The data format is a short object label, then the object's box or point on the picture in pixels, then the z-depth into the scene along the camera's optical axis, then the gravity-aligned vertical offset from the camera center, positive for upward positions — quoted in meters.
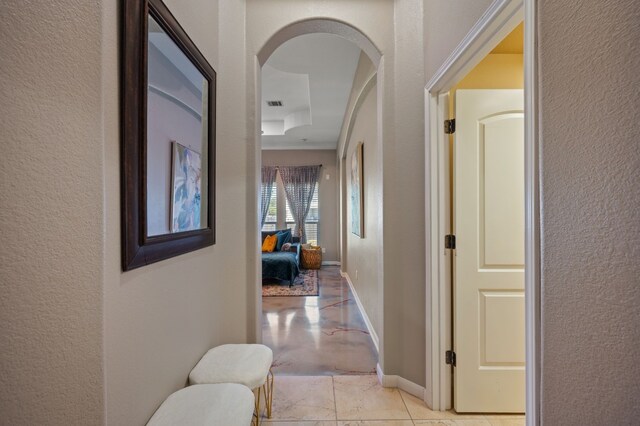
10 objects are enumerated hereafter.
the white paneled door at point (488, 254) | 1.85 -0.25
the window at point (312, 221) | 7.66 -0.19
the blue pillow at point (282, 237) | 6.54 -0.53
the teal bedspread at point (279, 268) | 5.27 -0.94
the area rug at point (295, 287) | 4.84 -1.25
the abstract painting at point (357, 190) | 3.92 +0.31
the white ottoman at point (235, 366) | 1.45 -0.76
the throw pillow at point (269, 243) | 6.37 -0.63
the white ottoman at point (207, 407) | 1.12 -0.75
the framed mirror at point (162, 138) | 0.99 +0.30
